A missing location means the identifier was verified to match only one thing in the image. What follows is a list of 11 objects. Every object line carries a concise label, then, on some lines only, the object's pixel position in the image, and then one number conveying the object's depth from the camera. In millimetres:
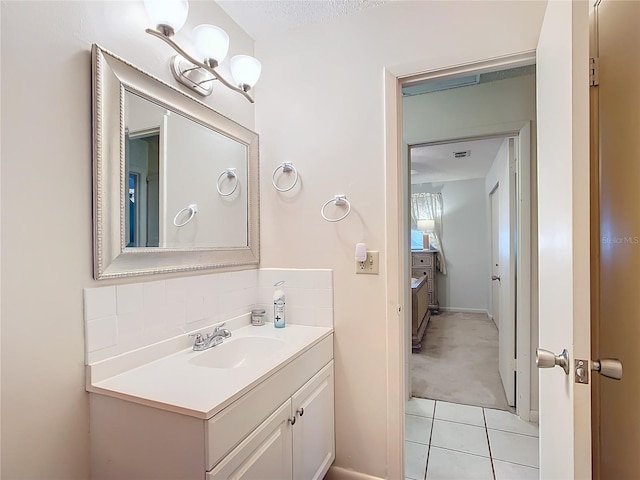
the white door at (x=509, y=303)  2381
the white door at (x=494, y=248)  4308
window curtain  5789
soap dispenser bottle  1668
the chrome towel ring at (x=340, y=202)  1627
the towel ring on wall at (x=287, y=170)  1742
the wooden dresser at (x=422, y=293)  3648
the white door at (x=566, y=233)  771
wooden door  905
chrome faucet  1328
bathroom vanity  882
